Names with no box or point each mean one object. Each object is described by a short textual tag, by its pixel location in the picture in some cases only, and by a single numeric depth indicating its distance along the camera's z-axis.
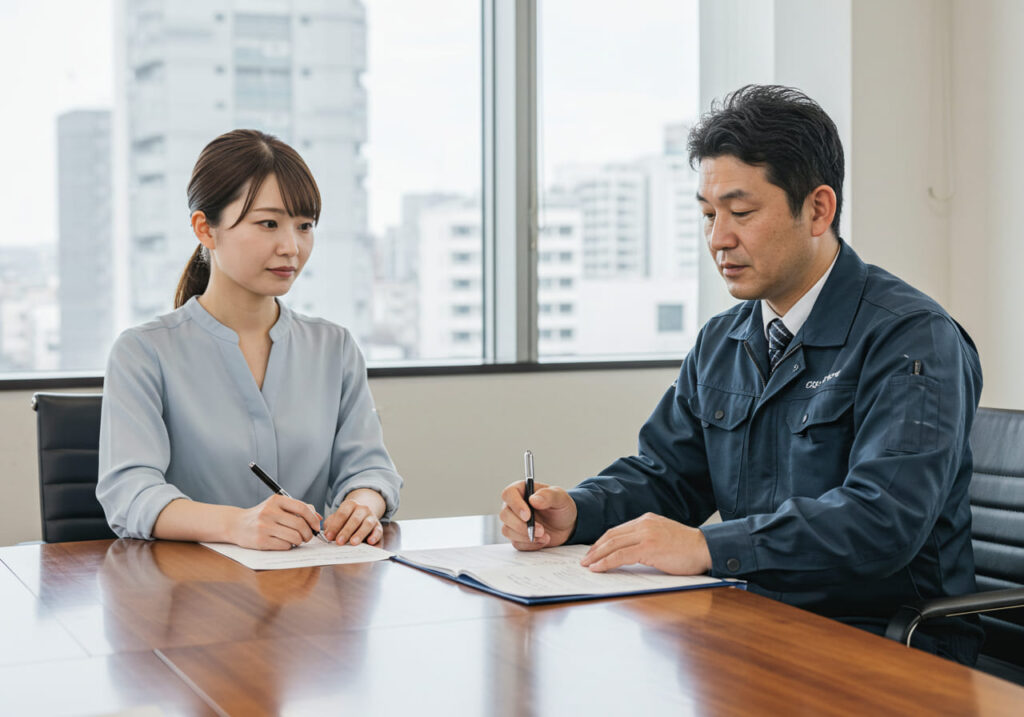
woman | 1.87
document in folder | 1.32
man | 1.44
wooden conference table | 0.95
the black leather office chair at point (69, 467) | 2.06
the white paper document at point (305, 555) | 1.54
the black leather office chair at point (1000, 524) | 1.72
